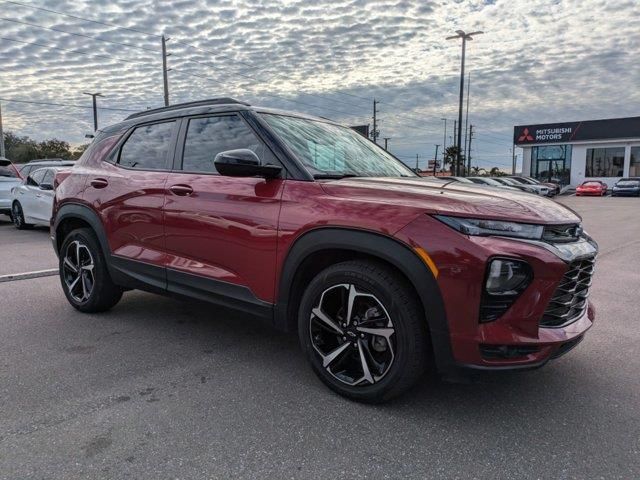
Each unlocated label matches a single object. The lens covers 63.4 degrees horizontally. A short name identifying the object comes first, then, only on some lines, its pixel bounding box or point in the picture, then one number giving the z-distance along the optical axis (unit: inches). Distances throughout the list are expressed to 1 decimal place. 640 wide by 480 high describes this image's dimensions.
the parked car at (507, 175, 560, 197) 1374.3
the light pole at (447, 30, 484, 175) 1082.1
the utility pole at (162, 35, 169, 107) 1318.9
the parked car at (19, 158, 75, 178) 481.5
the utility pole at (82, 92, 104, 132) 1840.6
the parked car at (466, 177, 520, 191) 923.9
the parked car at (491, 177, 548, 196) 1139.1
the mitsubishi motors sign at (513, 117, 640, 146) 1705.2
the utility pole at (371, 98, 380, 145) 2266.2
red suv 102.3
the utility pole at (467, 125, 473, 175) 2159.7
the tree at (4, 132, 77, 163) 2571.4
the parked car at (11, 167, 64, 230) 431.2
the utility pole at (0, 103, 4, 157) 1175.6
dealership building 1728.6
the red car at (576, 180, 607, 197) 1523.1
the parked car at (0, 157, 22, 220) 515.8
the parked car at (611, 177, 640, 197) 1445.6
